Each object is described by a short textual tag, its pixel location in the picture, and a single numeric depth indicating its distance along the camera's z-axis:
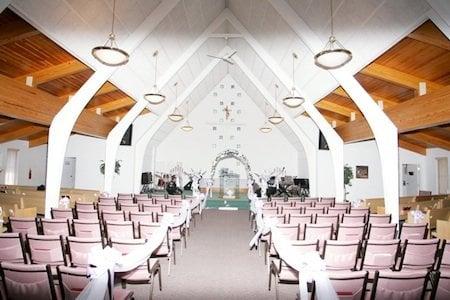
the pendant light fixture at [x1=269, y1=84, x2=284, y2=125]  13.38
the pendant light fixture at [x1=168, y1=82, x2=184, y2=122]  13.65
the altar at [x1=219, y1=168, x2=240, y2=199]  18.35
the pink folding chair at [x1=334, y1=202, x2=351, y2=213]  9.16
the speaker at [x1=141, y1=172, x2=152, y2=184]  17.73
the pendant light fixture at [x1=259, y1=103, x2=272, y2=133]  16.97
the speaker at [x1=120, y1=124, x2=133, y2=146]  16.58
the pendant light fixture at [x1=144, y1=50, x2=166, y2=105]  10.02
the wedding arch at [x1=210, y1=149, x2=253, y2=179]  20.50
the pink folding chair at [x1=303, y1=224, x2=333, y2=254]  5.21
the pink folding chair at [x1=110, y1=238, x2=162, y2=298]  3.99
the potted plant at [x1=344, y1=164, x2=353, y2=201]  16.95
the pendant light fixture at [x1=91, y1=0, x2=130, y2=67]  6.14
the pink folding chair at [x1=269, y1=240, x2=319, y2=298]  4.11
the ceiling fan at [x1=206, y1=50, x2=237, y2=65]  14.39
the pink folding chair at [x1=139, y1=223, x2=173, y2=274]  5.32
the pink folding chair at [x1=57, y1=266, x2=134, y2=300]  2.91
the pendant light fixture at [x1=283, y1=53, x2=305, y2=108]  9.98
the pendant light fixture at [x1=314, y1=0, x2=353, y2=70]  5.96
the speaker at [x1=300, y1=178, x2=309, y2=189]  17.64
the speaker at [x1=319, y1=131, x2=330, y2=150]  15.41
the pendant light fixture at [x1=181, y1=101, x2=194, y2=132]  17.06
